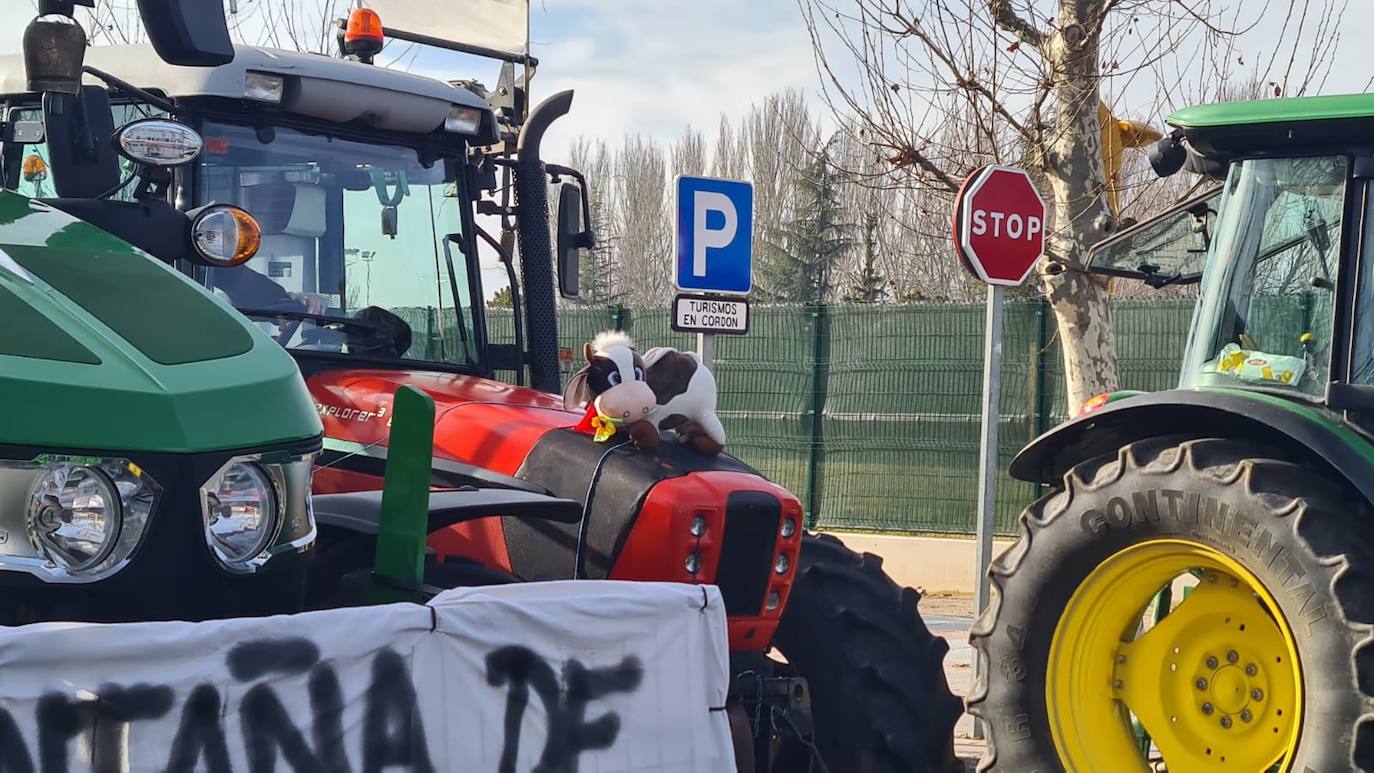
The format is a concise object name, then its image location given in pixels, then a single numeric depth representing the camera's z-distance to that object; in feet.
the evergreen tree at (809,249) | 151.53
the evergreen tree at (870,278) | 133.39
